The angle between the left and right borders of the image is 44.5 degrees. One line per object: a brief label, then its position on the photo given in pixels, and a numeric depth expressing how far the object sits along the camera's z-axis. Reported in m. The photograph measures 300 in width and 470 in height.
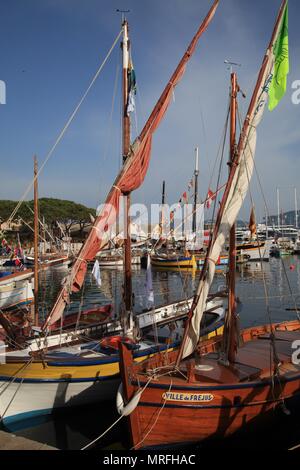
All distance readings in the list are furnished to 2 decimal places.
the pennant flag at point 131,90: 15.70
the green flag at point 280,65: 10.46
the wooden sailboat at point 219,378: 9.03
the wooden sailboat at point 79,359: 11.73
